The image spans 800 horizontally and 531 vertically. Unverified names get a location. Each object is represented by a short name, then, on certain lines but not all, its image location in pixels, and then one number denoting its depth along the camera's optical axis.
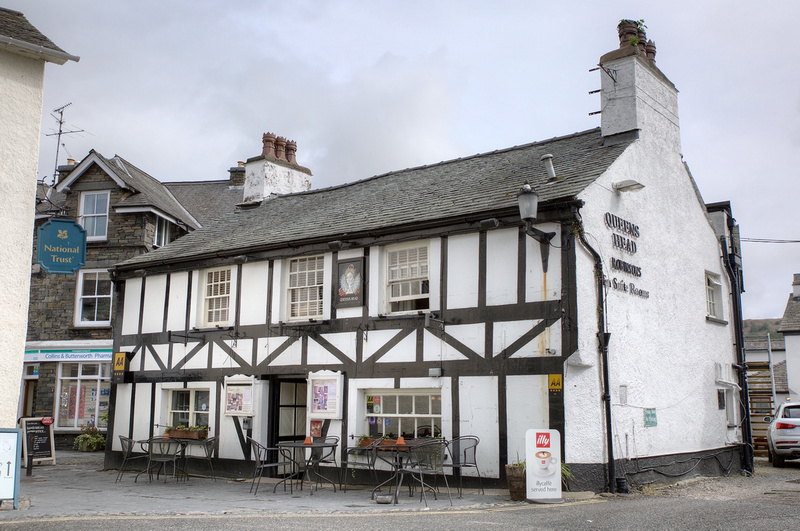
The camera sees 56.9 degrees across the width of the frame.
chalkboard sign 15.16
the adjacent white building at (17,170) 9.88
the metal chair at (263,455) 13.90
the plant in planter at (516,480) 10.54
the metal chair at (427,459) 10.95
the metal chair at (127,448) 14.69
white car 16.12
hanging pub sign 13.84
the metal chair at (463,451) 11.75
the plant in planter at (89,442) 21.20
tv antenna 26.77
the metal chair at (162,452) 14.38
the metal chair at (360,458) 12.27
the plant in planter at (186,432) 15.55
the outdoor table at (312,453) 12.20
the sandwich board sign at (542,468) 10.34
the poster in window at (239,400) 15.02
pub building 11.56
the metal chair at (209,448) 15.12
